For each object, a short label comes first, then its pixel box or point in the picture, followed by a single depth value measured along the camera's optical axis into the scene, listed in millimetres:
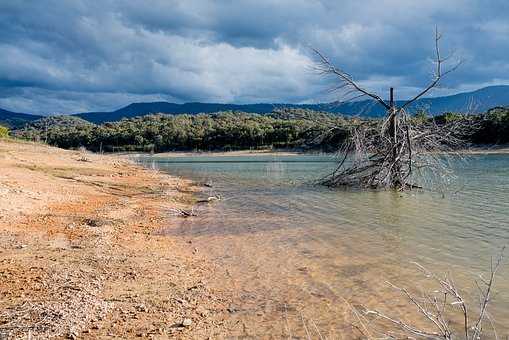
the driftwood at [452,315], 5562
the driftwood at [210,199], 19003
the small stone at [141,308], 6142
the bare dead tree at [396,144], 19953
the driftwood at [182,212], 15281
